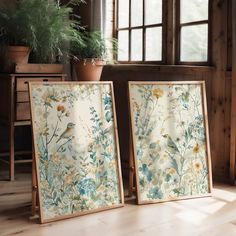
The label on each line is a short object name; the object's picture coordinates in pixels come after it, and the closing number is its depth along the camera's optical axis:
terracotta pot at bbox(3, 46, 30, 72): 3.34
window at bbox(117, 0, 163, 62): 3.72
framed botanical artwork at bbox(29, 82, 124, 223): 2.48
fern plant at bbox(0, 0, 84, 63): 3.34
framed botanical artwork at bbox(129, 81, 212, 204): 2.80
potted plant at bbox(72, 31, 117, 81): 3.62
